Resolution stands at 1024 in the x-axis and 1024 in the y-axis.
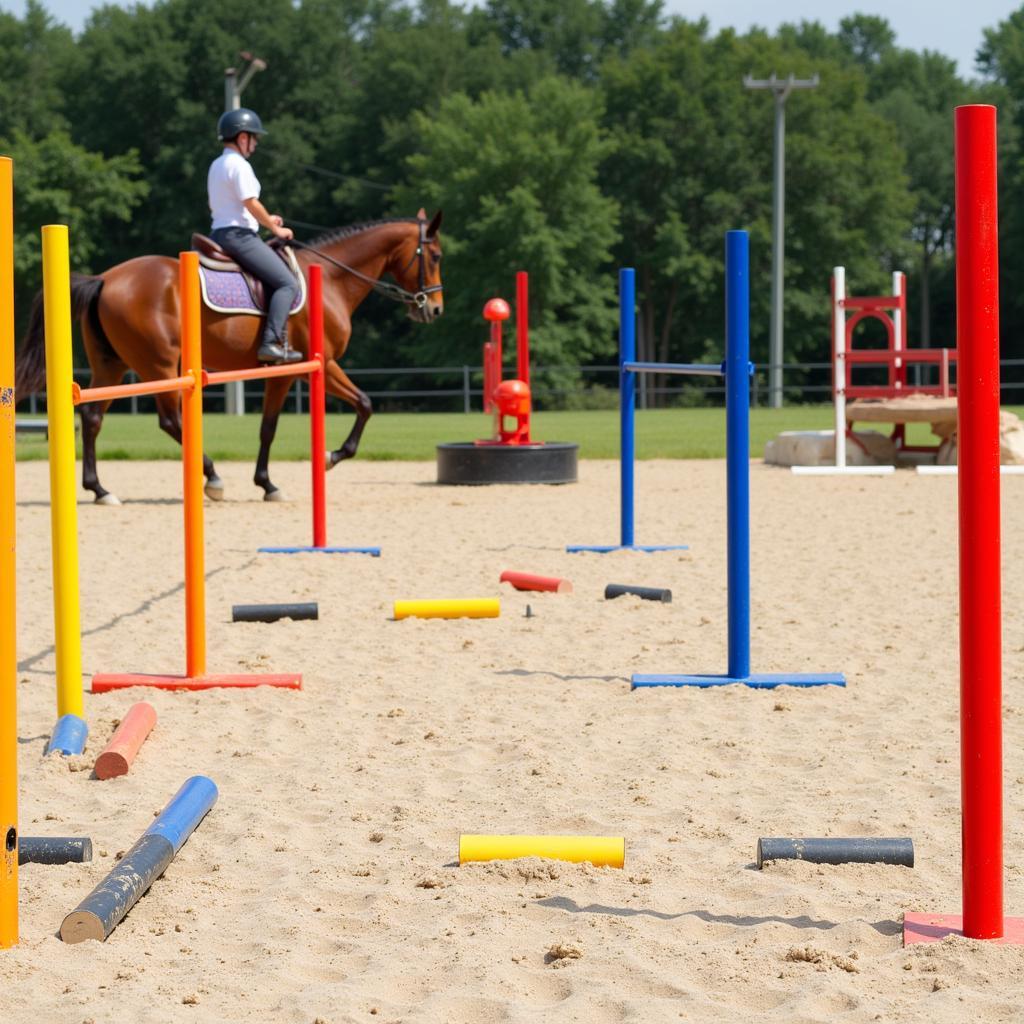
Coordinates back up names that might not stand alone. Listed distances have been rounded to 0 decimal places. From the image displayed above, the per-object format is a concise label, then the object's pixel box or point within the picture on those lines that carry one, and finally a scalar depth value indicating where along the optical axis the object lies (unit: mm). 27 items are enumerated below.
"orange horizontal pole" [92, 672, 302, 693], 10805
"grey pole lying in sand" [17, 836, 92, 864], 6879
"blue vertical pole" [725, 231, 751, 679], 10687
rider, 21437
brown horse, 22406
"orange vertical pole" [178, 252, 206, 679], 10805
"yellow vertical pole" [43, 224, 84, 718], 8909
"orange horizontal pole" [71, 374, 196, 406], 9508
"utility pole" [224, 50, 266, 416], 57094
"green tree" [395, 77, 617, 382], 92125
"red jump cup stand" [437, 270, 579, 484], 26578
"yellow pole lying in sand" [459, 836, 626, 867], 6828
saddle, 22172
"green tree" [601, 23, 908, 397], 101250
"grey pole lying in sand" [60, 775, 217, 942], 5930
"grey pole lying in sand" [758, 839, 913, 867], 6703
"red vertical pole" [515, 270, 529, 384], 22828
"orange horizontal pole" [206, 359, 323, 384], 14687
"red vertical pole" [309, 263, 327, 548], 16859
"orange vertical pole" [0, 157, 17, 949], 5754
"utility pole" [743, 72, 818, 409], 66812
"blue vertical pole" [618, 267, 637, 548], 16266
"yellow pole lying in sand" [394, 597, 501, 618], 13633
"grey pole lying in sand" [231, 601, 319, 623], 13547
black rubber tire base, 26906
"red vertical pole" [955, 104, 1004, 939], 5637
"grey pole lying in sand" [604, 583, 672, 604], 14406
